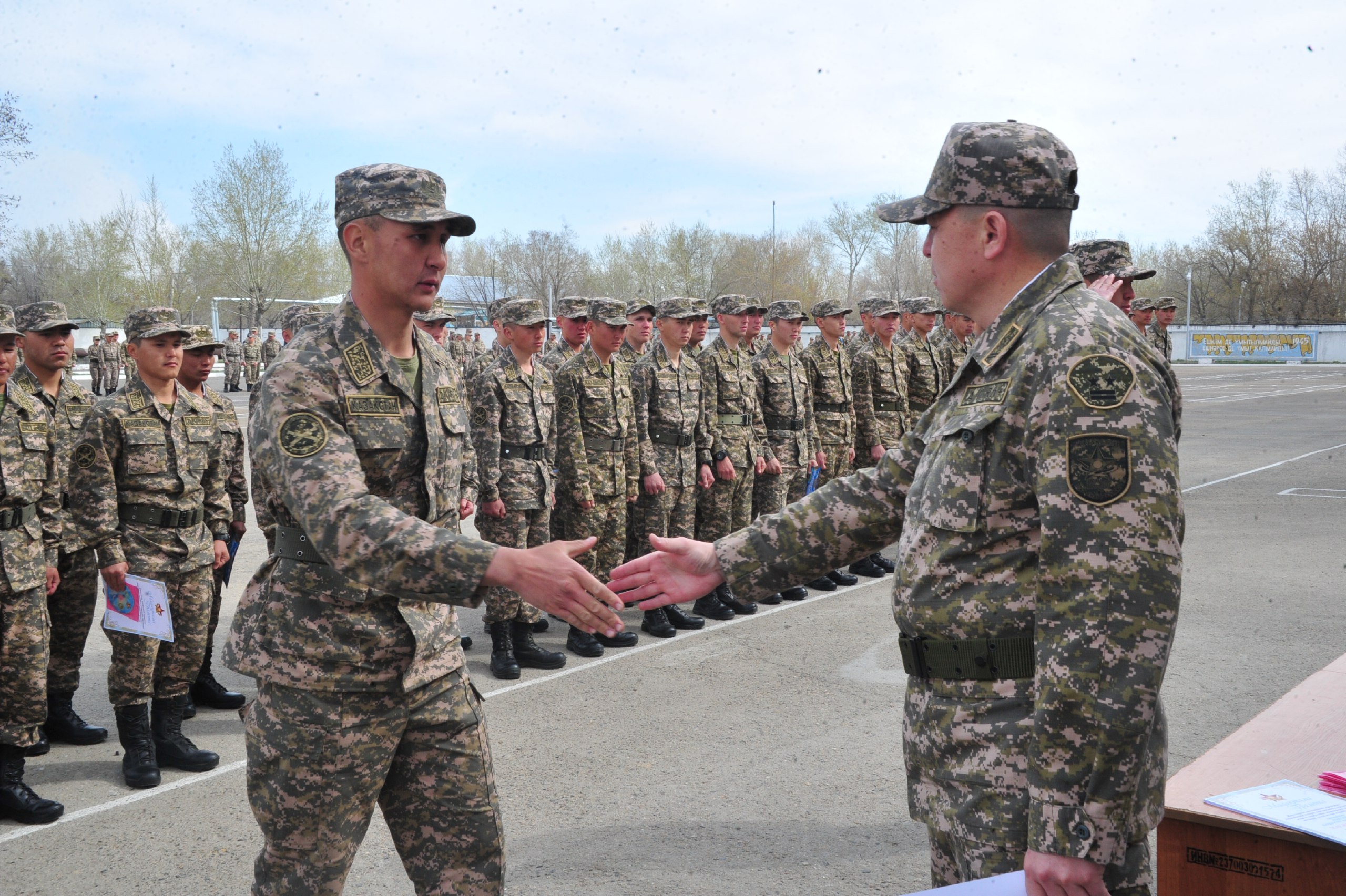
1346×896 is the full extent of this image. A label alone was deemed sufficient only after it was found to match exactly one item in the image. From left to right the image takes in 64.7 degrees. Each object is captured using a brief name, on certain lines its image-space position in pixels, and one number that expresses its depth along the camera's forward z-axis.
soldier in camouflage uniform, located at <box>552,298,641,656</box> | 7.17
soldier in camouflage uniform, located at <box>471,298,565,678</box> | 6.53
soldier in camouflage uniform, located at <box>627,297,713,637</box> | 7.79
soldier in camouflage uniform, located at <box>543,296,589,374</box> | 7.79
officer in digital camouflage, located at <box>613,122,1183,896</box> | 1.77
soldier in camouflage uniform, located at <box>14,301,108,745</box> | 4.99
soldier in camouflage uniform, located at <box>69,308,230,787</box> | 4.62
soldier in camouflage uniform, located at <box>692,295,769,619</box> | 8.20
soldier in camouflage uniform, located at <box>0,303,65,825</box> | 4.30
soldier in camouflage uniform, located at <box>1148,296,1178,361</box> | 11.73
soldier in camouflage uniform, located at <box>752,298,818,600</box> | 8.74
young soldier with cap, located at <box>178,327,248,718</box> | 5.46
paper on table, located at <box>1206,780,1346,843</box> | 2.37
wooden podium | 2.42
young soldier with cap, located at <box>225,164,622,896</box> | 2.50
